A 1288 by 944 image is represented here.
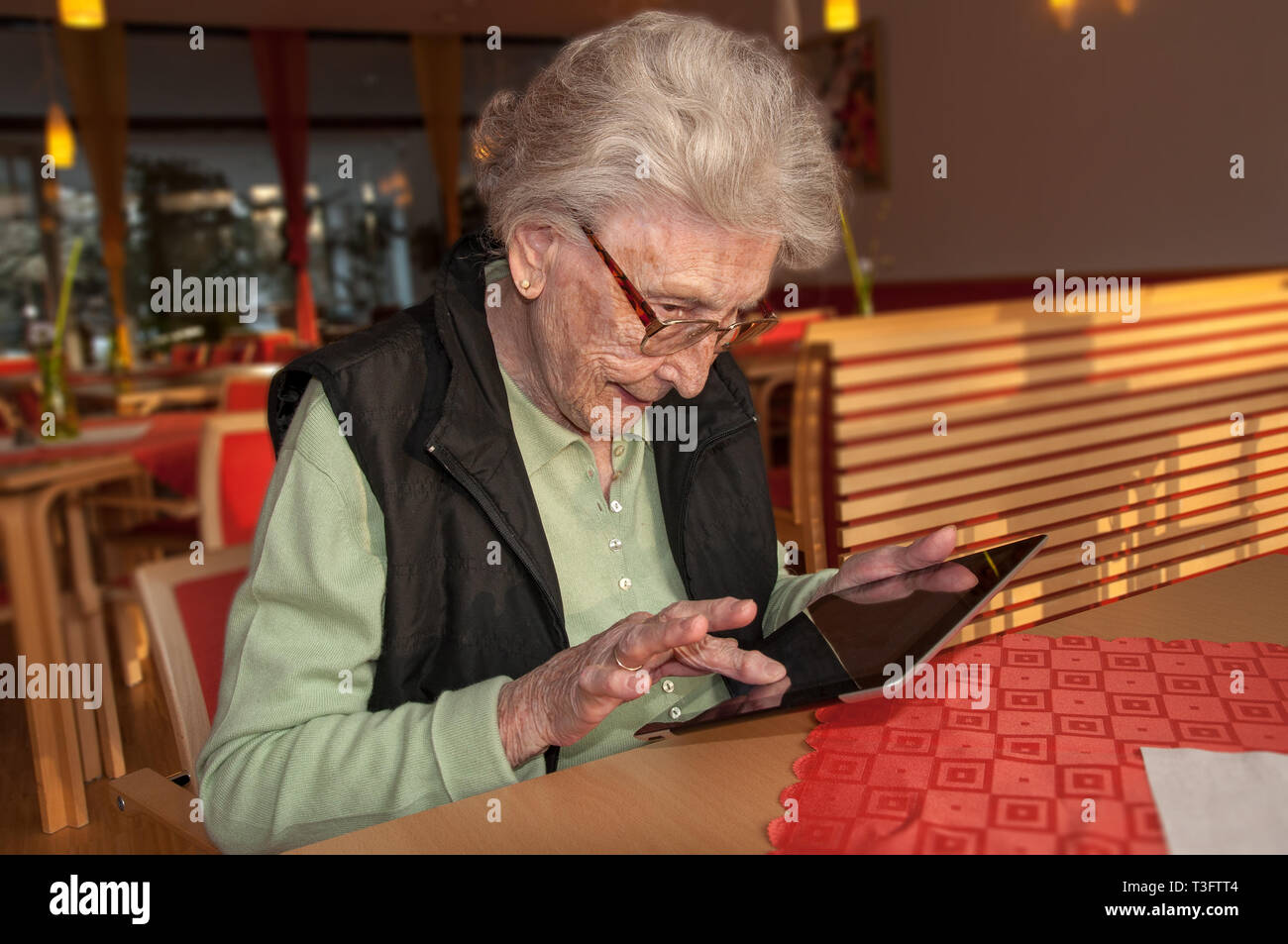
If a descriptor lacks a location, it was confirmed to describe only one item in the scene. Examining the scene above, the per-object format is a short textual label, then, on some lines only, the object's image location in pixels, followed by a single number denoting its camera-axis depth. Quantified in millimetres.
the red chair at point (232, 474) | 2742
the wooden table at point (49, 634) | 2541
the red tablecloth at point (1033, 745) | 778
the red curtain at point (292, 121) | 9789
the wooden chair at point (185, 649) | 1212
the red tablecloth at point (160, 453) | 3176
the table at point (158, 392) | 4914
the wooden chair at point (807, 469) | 2492
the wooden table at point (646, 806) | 815
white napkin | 731
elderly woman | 1006
